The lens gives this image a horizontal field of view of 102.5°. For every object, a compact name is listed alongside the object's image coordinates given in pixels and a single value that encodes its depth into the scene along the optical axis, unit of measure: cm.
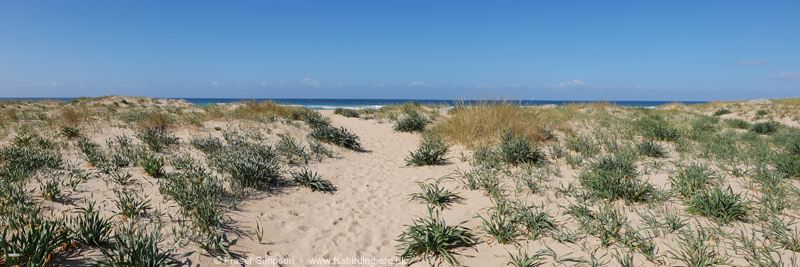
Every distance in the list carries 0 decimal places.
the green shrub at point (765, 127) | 912
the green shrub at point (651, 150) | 593
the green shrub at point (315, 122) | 982
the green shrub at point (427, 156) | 621
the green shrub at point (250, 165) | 445
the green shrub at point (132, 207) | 322
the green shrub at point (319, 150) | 673
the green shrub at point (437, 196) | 423
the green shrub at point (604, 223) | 300
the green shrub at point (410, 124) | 1056
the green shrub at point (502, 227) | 313
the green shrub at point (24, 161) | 418
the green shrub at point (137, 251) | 228
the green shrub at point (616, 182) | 388
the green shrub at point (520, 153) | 568
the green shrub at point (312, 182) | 475
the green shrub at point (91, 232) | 258
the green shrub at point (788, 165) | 451
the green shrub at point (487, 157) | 571
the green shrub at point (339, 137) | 778
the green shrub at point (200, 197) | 310
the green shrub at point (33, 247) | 215
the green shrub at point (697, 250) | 252
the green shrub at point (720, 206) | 320
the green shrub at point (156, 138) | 611
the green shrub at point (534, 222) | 321
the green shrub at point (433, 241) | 298
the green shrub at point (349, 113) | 1488
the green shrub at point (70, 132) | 668
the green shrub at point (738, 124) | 1026
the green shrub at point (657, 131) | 734
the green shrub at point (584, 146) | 621
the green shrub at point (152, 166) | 457
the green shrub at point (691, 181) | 390
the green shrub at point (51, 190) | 347
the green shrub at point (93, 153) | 485
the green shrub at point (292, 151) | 622
